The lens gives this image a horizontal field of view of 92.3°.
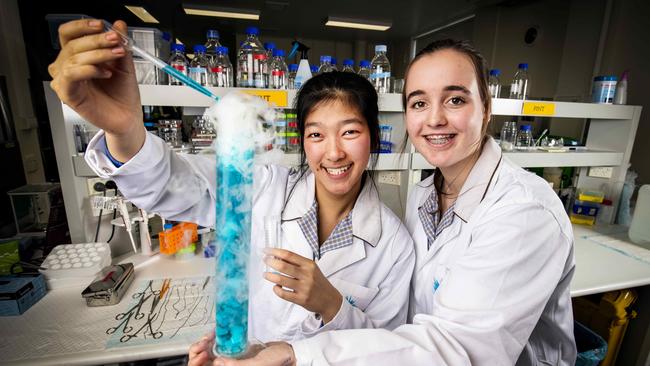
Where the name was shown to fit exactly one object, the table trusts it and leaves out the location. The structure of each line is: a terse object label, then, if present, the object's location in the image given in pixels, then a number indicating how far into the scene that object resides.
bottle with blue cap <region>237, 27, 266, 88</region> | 1.56
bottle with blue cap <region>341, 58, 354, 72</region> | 1.74
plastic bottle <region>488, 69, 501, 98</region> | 2.00
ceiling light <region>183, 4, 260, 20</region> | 3.72
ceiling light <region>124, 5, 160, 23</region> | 4.00
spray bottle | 1.63
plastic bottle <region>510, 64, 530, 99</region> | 2.23
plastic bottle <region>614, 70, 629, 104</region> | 2.24
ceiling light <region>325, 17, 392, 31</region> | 4.03
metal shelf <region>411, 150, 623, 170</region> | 1.88
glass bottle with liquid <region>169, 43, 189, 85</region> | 1.54
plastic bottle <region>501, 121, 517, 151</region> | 2.35
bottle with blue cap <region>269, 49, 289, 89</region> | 1.67
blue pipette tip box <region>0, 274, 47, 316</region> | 1.20
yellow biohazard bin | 1.84
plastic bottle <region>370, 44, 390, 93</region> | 1.83
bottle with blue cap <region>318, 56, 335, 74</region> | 1.70
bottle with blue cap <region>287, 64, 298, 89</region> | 1.73
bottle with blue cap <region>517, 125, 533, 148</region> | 2.27
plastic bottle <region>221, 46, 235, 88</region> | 1.63
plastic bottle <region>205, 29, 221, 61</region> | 1.72
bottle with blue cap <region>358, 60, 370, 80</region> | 1.85
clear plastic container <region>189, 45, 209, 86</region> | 1.52
